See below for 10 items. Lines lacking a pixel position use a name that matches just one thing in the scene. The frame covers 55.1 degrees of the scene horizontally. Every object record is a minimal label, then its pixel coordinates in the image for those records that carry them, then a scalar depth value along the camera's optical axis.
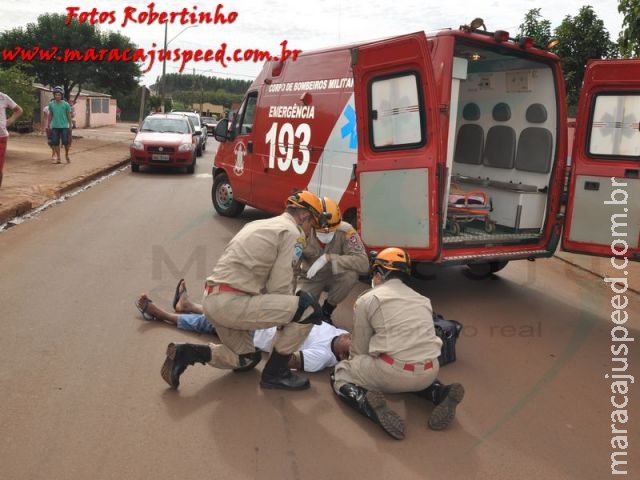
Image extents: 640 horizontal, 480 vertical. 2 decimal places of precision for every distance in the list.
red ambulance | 5.44
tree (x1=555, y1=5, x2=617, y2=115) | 14.47
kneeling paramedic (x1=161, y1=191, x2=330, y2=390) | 3.90
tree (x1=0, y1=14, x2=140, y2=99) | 26.64
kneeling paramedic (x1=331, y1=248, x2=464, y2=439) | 3.75
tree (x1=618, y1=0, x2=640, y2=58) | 8.52
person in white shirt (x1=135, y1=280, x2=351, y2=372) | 4.43
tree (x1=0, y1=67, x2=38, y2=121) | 15.79
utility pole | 37.03
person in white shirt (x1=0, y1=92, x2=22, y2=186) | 9.02
